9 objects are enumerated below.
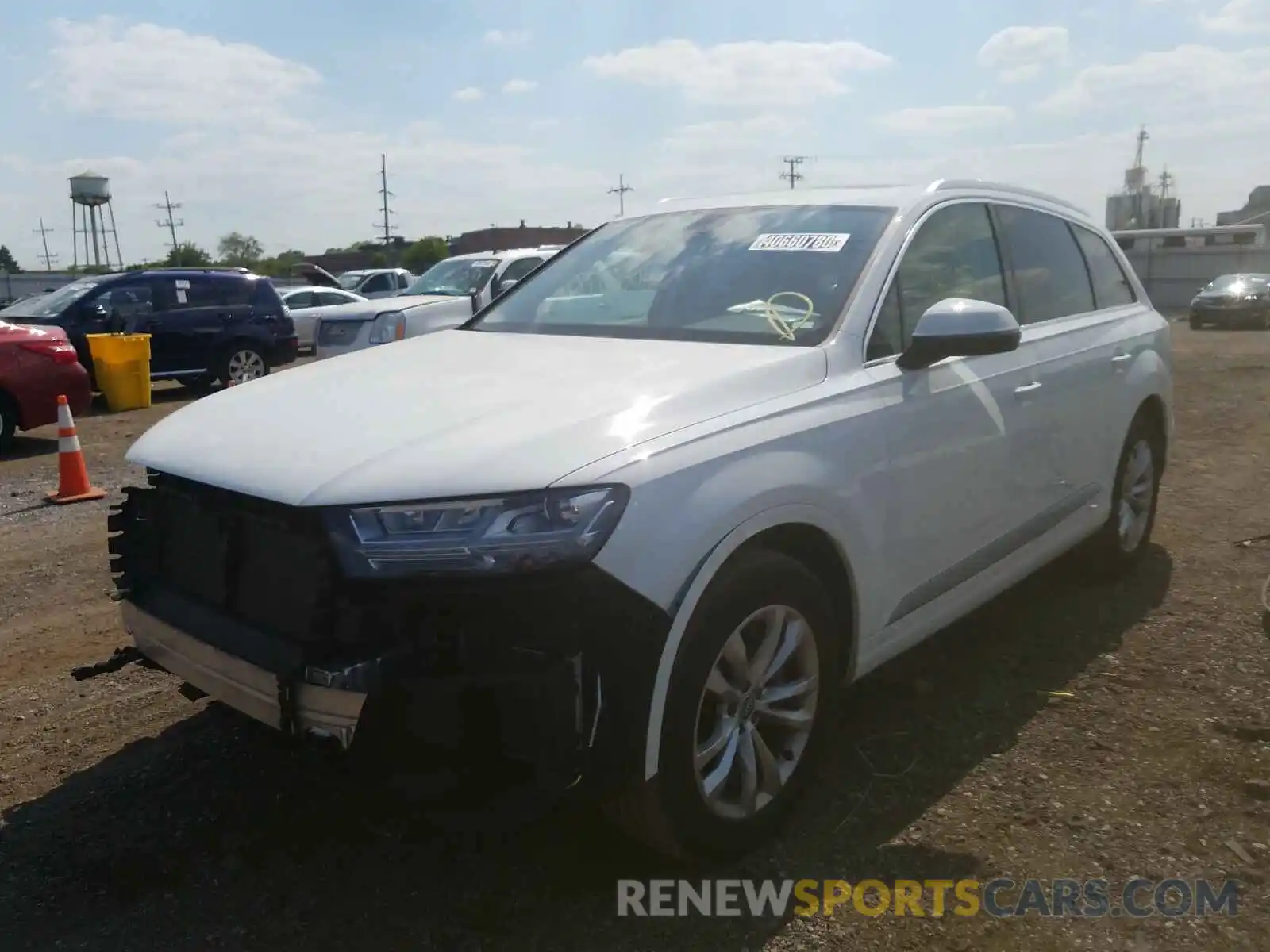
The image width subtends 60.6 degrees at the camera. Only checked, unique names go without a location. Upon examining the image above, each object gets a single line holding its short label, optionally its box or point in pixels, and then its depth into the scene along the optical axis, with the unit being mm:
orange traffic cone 7793
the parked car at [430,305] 10883
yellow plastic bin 12773
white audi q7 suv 2343
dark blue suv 13320
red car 9555
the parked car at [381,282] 24641
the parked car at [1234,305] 27484
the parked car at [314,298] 21734
